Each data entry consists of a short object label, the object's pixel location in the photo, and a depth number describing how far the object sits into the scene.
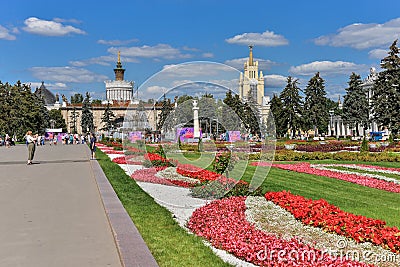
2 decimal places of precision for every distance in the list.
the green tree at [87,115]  103.12
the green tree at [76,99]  158.95
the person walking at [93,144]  24.25
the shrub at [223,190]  9.86
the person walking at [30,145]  20.80
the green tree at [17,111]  64.00
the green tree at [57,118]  107.10
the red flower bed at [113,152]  32.25
